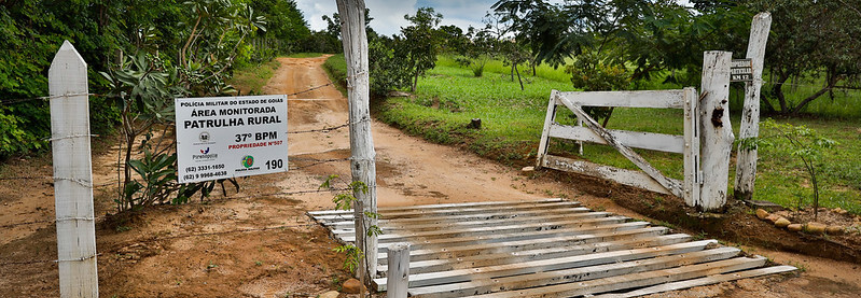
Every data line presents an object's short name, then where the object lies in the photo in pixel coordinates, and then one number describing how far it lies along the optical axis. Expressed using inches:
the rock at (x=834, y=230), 216.7
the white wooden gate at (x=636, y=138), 248.1
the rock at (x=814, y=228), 219.0
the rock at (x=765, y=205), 247.0
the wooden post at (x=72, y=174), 122.2
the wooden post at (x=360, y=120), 153.3
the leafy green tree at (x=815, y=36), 541.6
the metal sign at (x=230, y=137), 142.9
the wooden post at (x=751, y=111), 246.4
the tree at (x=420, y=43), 789.9
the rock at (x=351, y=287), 161.0
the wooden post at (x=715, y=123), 242.1
